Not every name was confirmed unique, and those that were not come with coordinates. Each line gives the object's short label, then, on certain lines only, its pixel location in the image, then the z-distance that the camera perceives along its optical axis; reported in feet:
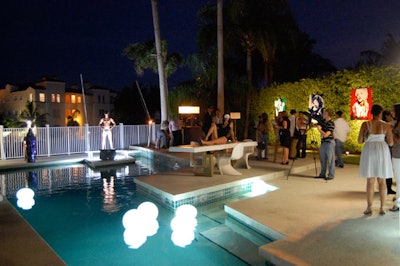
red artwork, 37.06
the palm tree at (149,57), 60.03
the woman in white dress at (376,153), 15.92
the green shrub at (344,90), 35.40
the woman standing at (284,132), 30.51
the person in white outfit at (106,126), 46.80
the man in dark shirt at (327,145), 24.91
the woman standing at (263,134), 34.71
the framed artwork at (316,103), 43.70
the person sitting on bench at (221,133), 27.58
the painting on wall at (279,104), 49.60
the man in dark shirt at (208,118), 30.73
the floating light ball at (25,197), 24.86
